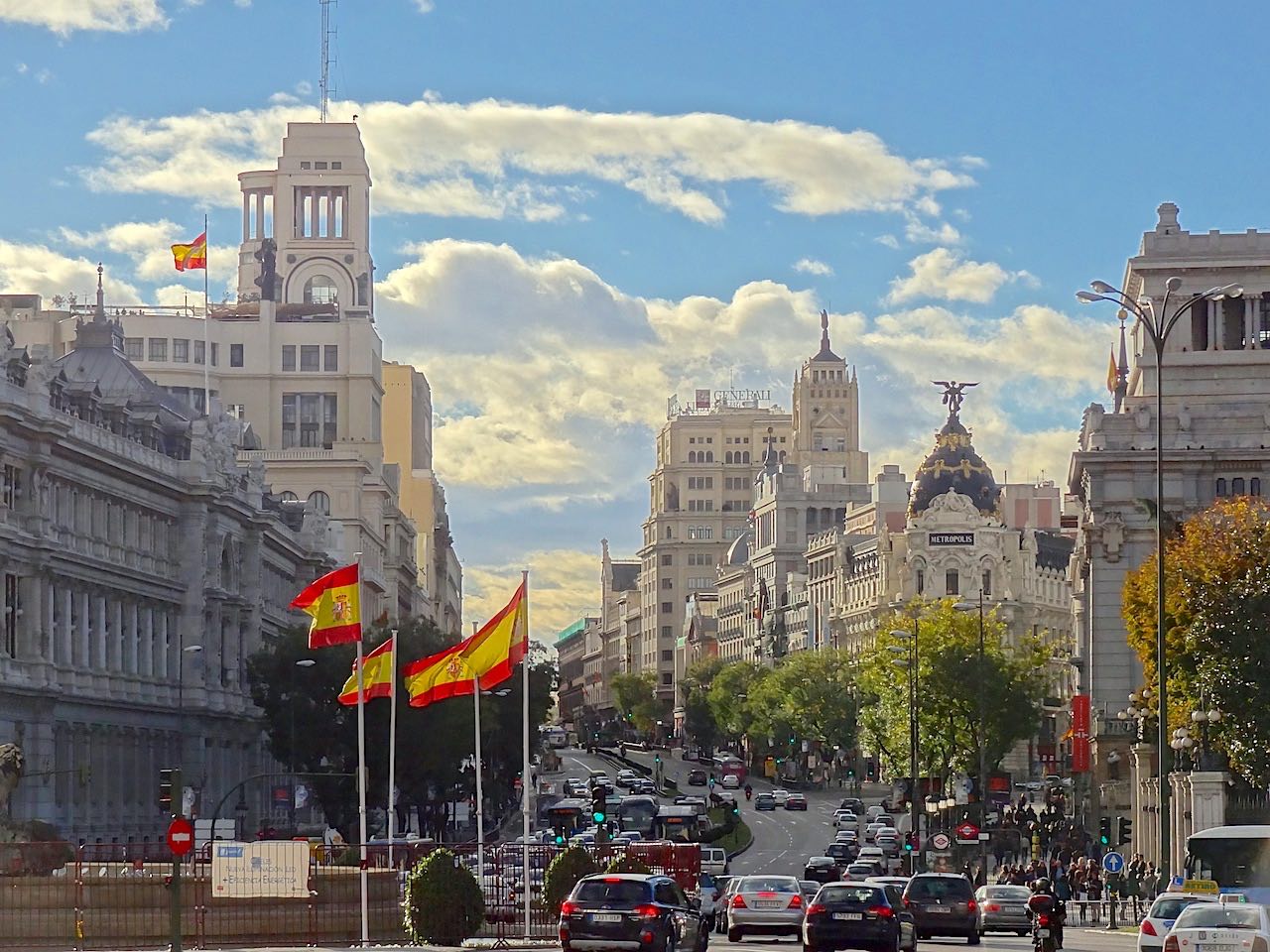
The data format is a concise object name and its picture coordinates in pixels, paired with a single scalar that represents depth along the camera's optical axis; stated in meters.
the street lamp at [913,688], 122.06
